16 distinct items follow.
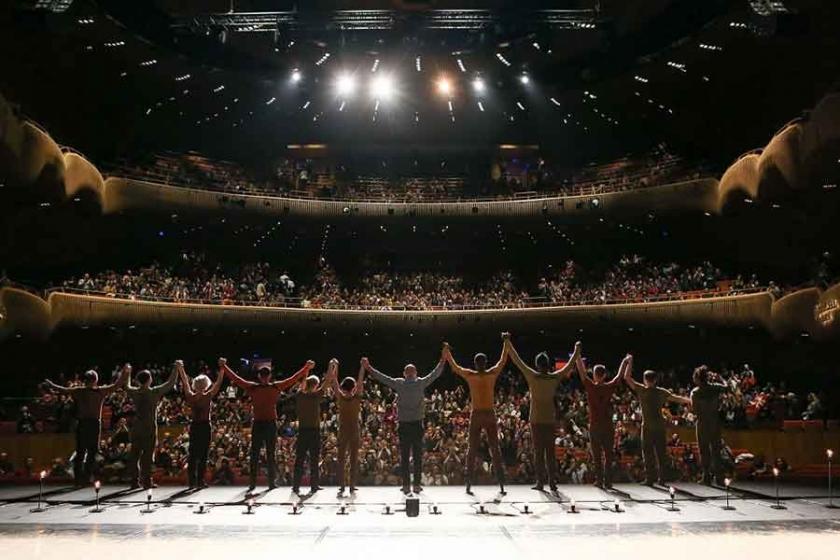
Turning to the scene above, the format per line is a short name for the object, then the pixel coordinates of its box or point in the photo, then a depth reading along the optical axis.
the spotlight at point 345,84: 27.81
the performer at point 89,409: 11.05
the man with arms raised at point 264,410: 10.64
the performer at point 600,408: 10.59
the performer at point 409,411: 10.27
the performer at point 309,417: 10.64
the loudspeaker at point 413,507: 8.58
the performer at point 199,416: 10.75
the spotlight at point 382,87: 28.53
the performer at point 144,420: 10.80
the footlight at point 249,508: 8.92
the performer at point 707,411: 10.74
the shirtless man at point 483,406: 10.30
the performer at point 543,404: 10.34
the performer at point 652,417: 10.84
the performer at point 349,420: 10.66
